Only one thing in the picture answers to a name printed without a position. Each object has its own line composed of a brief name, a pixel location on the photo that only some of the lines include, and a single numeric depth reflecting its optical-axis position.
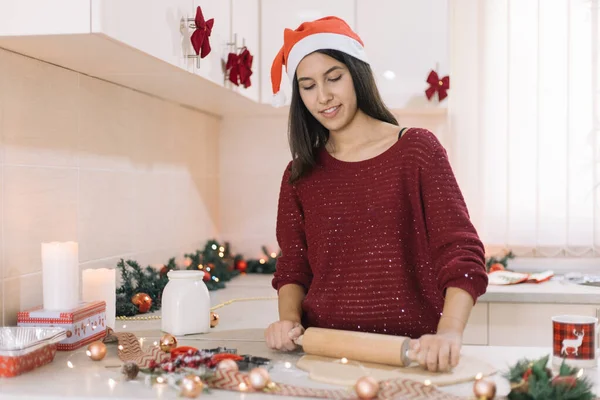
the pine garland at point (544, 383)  1.12
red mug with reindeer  1.38
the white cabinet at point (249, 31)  2.48
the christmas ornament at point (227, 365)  1.29
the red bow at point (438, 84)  2.72
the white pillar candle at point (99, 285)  1.81
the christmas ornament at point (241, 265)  3.06
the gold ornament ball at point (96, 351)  1.46
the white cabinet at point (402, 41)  2.76
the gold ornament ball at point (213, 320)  1.85
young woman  1.52
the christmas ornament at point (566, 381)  1.13
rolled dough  1.29
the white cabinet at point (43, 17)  1.42
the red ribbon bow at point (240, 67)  2.31
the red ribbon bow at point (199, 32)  1.91
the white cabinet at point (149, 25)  1.44
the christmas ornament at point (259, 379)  1.24
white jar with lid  1.73
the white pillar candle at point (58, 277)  1.64
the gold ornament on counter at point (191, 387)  1.21
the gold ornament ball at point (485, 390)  1.15
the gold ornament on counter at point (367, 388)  1.19
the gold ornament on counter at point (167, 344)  1.52
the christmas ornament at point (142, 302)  2.04
